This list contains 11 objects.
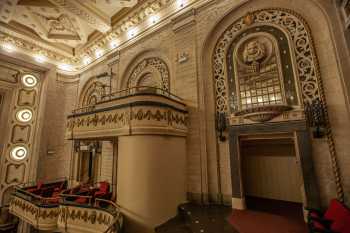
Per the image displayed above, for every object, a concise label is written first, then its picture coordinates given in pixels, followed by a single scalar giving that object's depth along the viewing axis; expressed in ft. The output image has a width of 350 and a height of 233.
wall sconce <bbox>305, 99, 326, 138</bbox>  12.78
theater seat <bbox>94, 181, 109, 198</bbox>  19.90
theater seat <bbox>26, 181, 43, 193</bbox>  26.85
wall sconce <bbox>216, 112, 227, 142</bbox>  17.17
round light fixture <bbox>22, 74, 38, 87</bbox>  33.57
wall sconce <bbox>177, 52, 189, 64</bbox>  20.67
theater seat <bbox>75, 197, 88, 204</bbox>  19.13
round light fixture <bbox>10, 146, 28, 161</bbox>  30.96
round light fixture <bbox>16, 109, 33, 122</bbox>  32.47
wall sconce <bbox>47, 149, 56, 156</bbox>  34.03
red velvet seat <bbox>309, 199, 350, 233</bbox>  8.61
